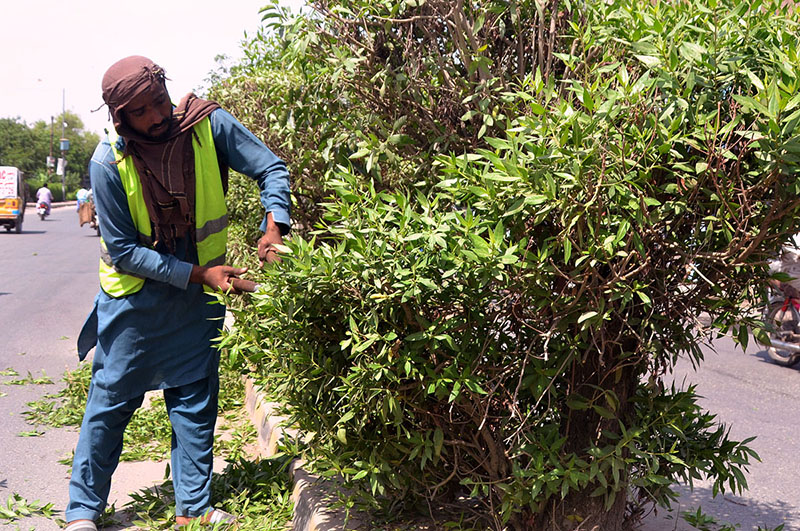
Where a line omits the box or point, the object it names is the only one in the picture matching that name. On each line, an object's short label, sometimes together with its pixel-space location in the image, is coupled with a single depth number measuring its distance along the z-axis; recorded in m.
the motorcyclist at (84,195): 26.74
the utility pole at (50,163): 67.91
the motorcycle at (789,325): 8.42
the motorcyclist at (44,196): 34.66
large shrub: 2.24
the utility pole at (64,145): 72.88
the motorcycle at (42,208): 34.38
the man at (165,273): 3.38
